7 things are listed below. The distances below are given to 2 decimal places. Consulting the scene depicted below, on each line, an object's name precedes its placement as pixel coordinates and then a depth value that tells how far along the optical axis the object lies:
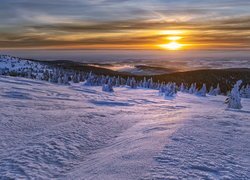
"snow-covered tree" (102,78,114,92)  26.35
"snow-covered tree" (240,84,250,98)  42.74
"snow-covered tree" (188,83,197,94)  41.80
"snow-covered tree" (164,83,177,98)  26.88
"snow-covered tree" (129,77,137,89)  39.53
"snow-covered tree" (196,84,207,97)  36.05
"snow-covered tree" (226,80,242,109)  17.29
